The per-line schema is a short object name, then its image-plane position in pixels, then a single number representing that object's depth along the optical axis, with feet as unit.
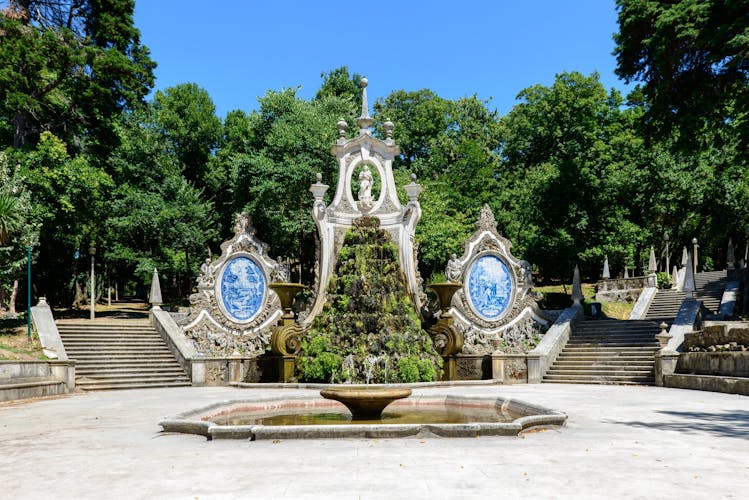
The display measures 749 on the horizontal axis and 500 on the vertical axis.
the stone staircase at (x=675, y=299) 96.94
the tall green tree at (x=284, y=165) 104.78
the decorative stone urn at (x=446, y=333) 70.13
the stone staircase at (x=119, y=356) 66.95
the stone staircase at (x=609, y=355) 66.13
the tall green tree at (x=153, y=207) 108.27
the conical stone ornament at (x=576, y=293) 86.15
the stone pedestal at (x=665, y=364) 60.44
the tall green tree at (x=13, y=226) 61.18
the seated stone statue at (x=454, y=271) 82.58
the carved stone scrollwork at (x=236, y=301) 81.56
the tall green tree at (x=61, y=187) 82.17
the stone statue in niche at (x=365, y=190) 83.35
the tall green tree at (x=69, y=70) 81.51
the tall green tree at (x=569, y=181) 126.11
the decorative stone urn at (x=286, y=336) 68.18
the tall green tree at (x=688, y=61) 69.26
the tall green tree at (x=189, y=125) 128.26
